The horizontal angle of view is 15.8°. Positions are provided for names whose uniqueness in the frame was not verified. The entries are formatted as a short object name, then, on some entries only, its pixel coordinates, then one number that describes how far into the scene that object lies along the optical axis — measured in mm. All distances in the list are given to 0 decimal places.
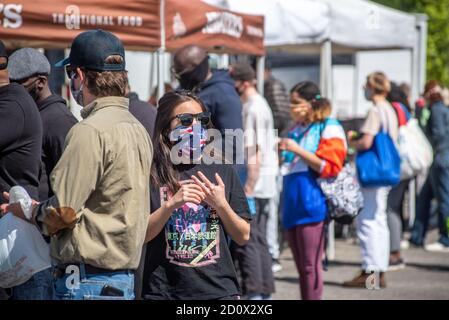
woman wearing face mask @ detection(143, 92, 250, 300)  6989
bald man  11526
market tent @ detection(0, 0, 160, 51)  11352
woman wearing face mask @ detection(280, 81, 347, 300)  12137
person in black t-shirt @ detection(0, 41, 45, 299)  7639
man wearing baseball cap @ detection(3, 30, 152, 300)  6046
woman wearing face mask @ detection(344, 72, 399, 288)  15367
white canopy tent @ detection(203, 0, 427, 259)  17465
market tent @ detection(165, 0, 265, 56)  12626
